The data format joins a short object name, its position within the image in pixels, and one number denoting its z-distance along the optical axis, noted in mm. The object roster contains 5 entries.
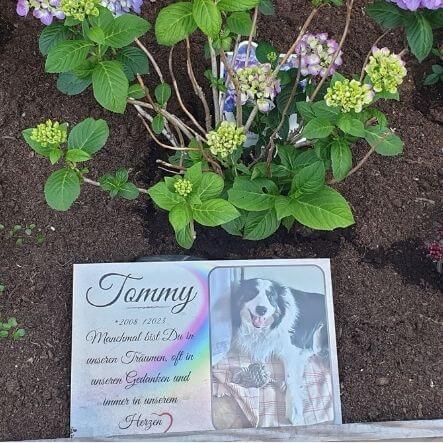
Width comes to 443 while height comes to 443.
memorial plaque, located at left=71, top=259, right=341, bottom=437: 1262
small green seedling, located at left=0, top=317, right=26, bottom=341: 1315
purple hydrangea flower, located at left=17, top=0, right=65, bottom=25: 1059
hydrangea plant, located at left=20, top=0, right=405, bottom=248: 986
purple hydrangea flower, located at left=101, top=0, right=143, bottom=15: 1104
